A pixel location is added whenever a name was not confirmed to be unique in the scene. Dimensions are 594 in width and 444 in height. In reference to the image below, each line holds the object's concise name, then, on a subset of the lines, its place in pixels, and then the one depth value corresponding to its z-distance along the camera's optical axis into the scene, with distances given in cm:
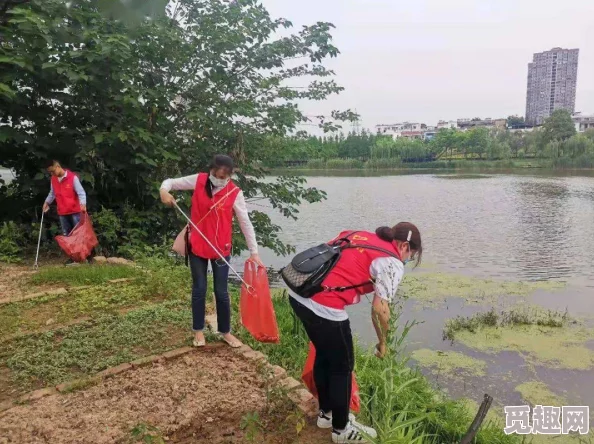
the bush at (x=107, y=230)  632
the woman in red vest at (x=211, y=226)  312
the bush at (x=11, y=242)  611
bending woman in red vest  206
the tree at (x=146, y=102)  562
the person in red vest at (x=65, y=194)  566
